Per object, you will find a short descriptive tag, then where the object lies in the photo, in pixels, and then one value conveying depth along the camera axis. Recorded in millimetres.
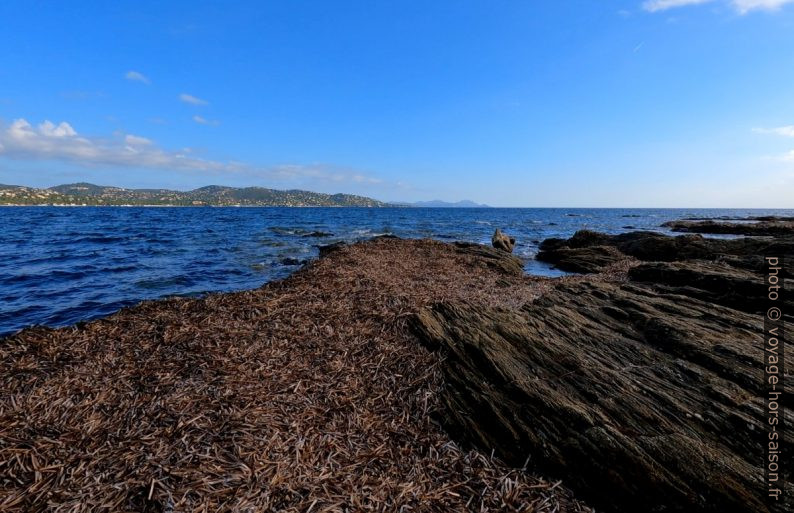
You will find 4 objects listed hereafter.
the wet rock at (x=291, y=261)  23219
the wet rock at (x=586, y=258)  23016
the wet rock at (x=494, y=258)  20281
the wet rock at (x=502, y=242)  31219
